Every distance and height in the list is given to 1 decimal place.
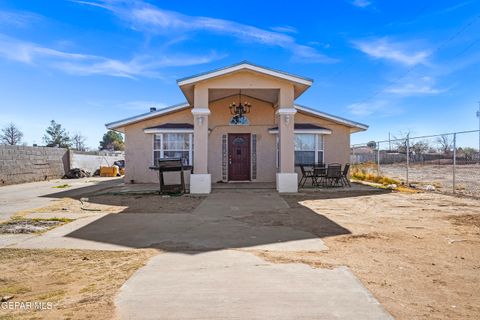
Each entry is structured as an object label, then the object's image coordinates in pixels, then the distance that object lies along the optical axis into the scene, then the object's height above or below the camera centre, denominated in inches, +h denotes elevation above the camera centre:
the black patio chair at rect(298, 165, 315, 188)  545.5 -21.3
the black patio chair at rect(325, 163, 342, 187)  525.0 -14.3
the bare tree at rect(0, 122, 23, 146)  1768.0 +162.3
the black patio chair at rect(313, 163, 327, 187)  537.8 -14.7
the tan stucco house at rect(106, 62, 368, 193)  589.0 +49.5
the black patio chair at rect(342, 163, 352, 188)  552.5 -21.5
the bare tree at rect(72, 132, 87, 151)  2108.3 +150.9
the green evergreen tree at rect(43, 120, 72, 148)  1946.4 +167.9
